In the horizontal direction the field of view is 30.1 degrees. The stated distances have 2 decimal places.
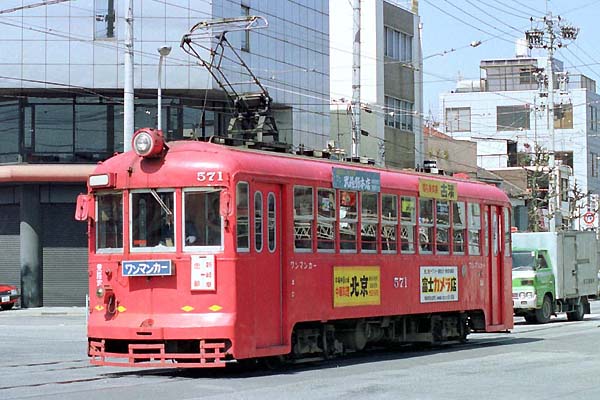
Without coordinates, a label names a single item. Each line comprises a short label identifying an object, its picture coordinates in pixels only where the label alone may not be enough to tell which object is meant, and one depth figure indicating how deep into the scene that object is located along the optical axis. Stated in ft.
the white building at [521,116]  279.08
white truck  106.52
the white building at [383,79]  189.37
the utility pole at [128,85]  98.37
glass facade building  143.54
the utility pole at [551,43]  170.43
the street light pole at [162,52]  114.51
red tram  50.57
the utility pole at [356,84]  114.11
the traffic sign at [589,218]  184.34
